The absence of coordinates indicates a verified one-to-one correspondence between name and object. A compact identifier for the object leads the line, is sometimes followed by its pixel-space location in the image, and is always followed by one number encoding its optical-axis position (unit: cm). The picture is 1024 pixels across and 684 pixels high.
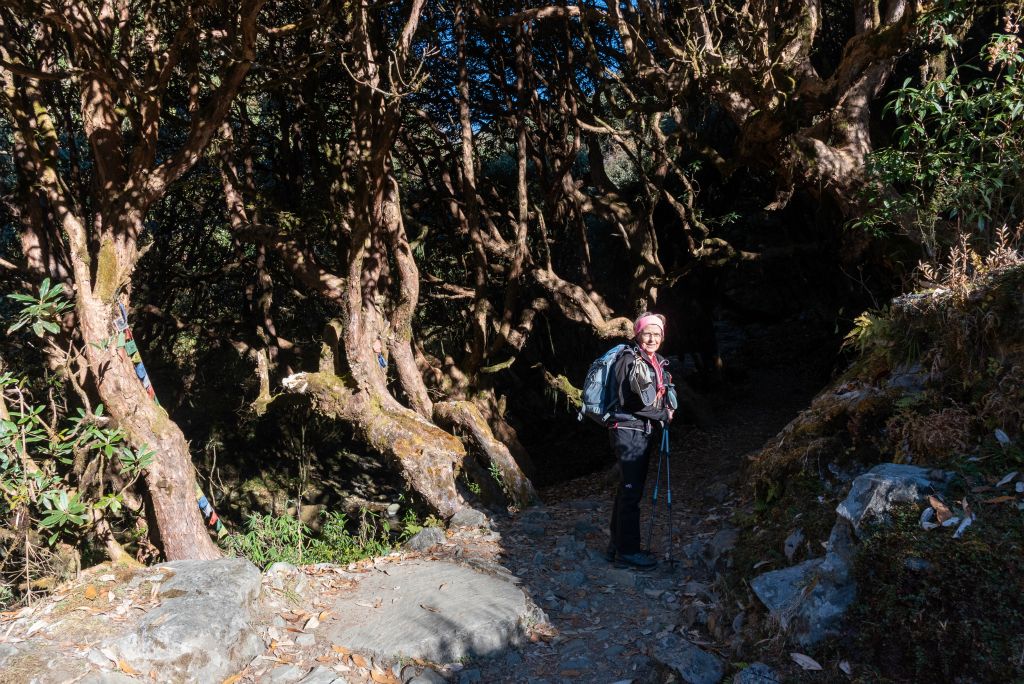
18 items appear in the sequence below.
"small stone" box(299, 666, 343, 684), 403
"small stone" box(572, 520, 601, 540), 658
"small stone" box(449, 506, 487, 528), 699
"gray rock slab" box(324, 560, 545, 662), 436
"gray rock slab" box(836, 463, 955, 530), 380
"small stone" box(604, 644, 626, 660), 434
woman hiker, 535
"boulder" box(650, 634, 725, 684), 376
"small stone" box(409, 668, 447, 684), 405
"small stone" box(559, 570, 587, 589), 542
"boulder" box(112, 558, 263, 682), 397
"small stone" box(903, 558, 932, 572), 339
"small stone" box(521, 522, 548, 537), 670
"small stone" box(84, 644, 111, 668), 385
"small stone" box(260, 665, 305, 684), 407
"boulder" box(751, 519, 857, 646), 362
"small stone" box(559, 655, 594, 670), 428
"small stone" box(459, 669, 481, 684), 414
